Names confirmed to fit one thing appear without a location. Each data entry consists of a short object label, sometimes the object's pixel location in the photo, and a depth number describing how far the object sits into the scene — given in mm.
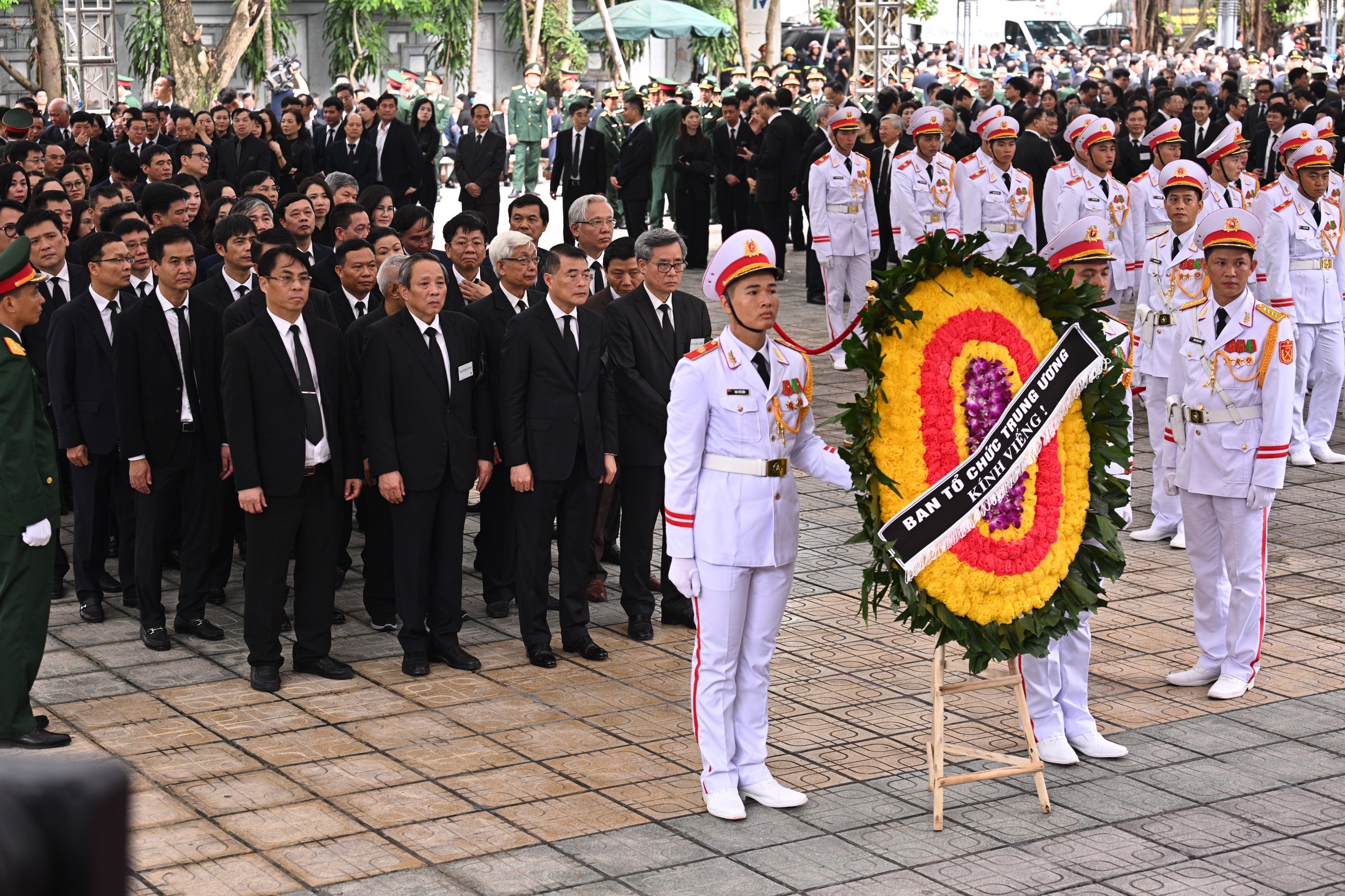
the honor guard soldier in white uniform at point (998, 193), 13227
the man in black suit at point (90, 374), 7781
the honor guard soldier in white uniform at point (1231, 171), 11688
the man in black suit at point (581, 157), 20156
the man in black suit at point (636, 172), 19656
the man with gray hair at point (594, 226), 8914
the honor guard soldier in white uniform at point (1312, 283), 10828
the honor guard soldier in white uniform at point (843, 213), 14242
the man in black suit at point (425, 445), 7102
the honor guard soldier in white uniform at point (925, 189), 14016
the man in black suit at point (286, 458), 6832
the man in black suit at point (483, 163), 19516
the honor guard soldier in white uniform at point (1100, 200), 12055
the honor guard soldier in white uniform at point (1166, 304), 8969
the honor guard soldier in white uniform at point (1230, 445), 6664
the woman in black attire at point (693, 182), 19328
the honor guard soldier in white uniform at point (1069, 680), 5980
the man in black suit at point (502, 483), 7965
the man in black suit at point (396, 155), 17891
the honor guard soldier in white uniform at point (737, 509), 5559
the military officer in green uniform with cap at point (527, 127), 27203
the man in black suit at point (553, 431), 7262
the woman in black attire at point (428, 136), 18766
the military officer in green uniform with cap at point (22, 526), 6012
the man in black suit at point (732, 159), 19469
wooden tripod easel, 5355
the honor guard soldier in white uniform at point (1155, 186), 12477
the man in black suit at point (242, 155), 16109
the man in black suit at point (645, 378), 7586
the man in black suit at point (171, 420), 7453
